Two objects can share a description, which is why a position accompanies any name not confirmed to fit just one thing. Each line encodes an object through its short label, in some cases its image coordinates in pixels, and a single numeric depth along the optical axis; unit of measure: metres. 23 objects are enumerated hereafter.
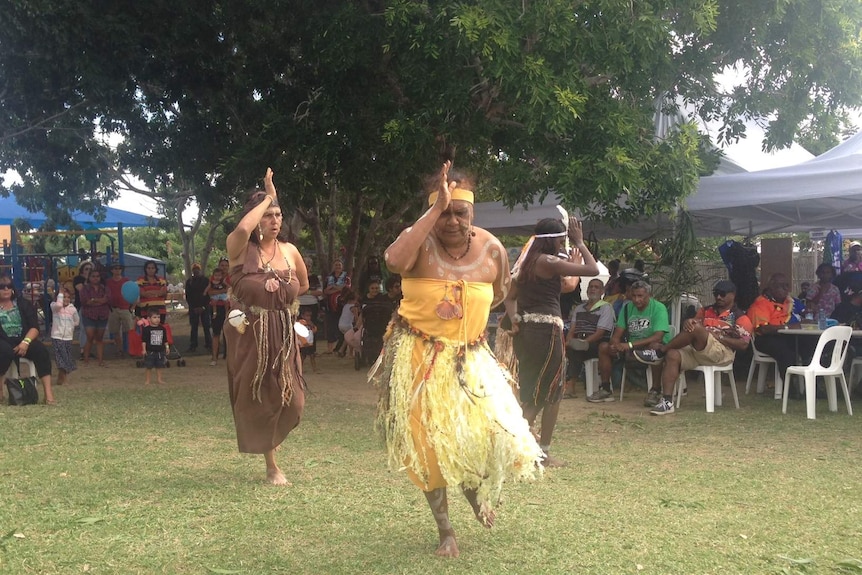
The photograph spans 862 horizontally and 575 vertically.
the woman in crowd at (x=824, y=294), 11.34
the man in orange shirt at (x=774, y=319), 9.48
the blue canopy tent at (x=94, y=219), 18.47
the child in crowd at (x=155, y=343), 10.89
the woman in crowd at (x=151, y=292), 13.41
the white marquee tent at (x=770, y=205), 9.09
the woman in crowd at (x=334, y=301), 15.76
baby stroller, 13.43
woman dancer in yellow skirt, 3.90
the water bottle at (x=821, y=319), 9.45
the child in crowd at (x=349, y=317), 13.04
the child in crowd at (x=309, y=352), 12.52
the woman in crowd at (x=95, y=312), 13.70
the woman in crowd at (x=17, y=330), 8.98
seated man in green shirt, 9.50
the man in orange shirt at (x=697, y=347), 8.93
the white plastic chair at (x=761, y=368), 9.70
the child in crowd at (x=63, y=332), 10.79
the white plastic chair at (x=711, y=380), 8.88
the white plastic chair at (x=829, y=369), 8.35
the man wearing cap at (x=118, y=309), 14.48
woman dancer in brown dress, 5.46
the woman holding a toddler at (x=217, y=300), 13.96
